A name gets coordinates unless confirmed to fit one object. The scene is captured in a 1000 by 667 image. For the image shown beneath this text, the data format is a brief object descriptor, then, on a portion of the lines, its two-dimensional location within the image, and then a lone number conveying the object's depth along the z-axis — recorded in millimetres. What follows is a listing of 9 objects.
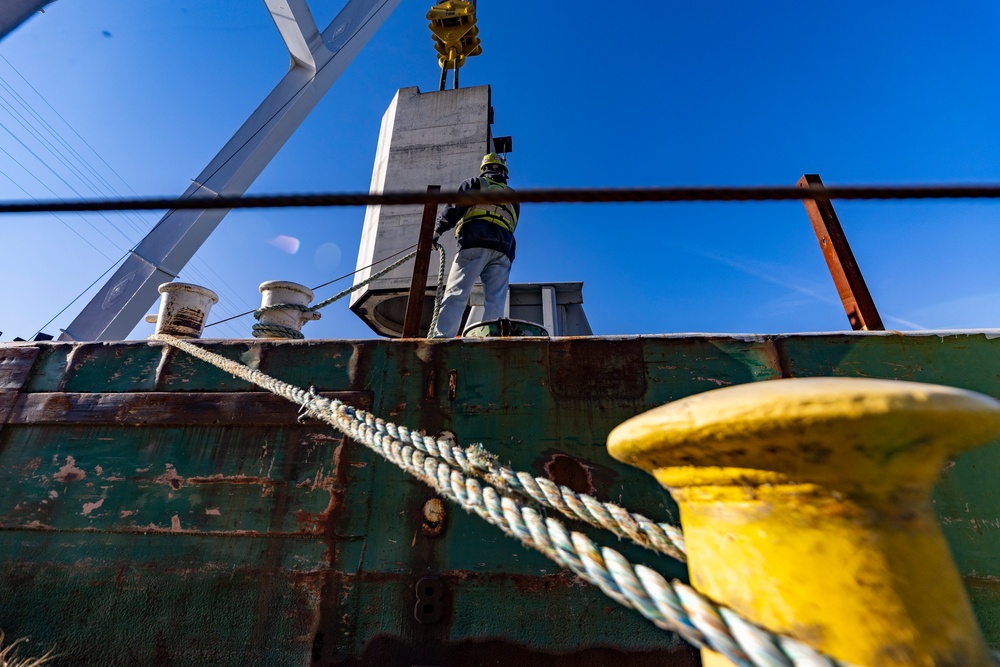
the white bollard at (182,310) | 3281
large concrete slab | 7156
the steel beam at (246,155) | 6637
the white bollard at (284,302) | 3701
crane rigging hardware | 10984
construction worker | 4137
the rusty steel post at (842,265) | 2721
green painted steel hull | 2004
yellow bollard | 527
